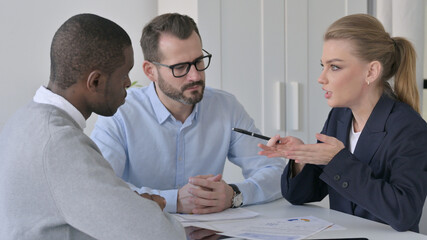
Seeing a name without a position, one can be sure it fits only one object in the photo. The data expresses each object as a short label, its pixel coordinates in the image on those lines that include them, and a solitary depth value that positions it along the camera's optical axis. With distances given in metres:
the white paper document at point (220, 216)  1.59
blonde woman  1.54
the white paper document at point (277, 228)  1.36
